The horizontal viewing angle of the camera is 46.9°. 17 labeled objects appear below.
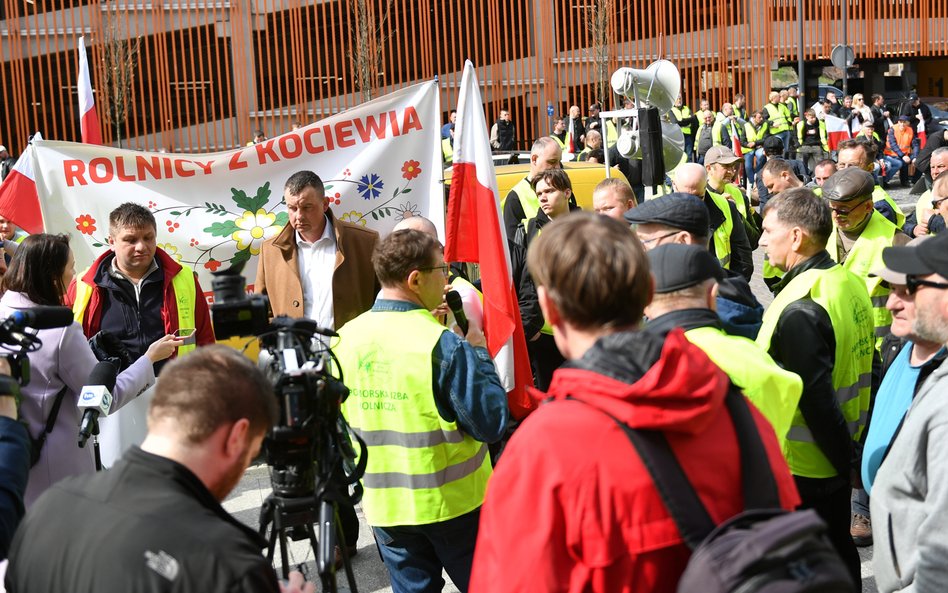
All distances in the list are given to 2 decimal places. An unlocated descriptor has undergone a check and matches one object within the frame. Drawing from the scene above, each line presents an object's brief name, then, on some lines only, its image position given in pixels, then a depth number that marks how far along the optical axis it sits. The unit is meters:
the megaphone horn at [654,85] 10.49
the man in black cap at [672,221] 4.39
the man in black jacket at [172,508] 2.17
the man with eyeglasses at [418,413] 3.79
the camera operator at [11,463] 2.83
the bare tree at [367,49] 27.94
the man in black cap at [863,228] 6.14
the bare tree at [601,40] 29.28
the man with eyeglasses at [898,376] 3.52
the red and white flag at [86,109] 8.26
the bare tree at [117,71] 26.28
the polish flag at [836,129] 22.29
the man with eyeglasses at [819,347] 4.14
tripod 2.78
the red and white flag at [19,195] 7.70
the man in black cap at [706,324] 3.13
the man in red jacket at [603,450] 2.12
